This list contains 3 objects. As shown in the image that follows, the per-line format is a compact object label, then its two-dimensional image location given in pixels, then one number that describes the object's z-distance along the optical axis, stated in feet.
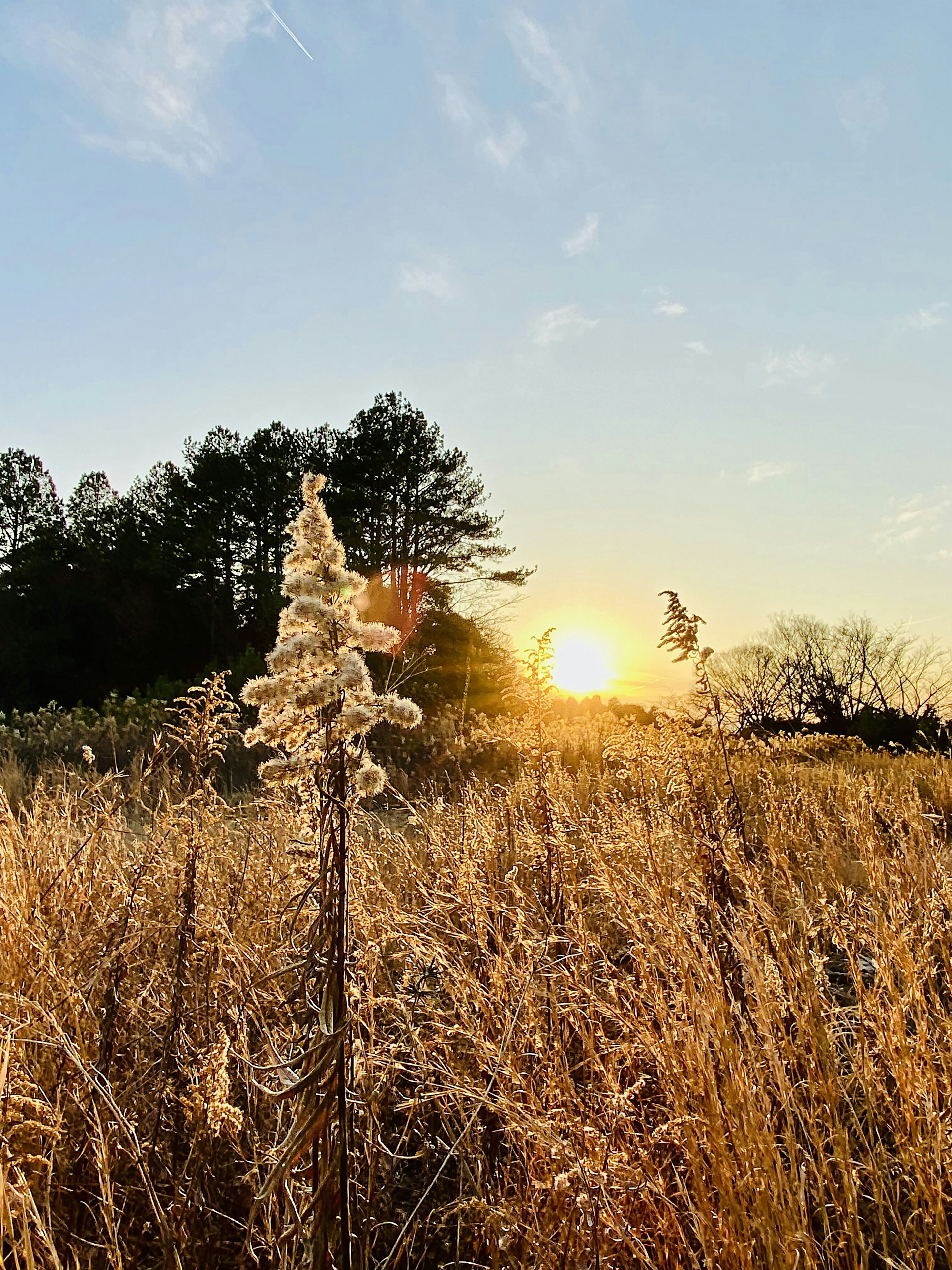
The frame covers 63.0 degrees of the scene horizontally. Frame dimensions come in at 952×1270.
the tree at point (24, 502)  89.97
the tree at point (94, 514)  82.94
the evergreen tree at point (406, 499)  68.69
